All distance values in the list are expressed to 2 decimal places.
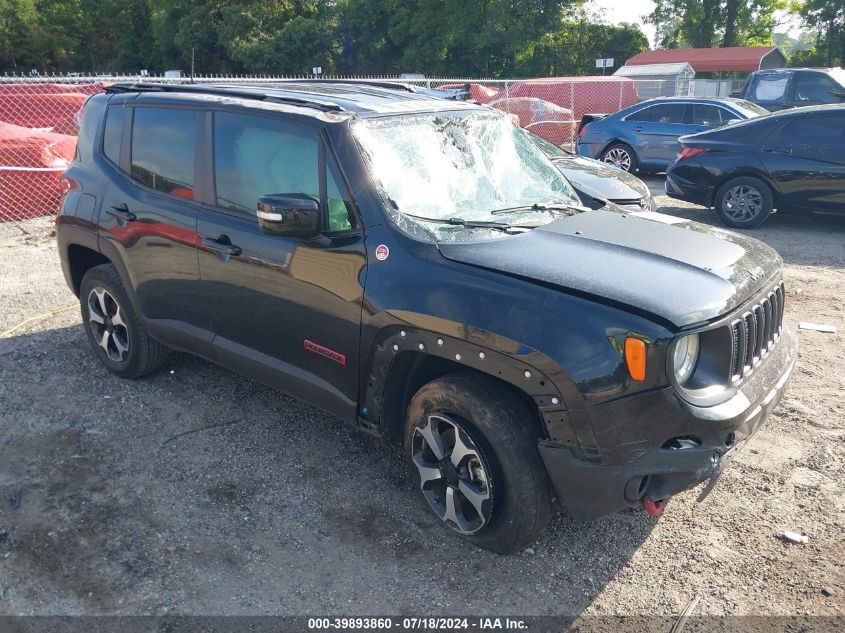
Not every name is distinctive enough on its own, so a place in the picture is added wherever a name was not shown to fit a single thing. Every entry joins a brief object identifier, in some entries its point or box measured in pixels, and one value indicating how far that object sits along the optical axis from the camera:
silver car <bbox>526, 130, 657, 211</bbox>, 7.62
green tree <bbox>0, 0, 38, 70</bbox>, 50.82
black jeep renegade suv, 2.84
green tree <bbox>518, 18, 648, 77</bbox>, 43.34
